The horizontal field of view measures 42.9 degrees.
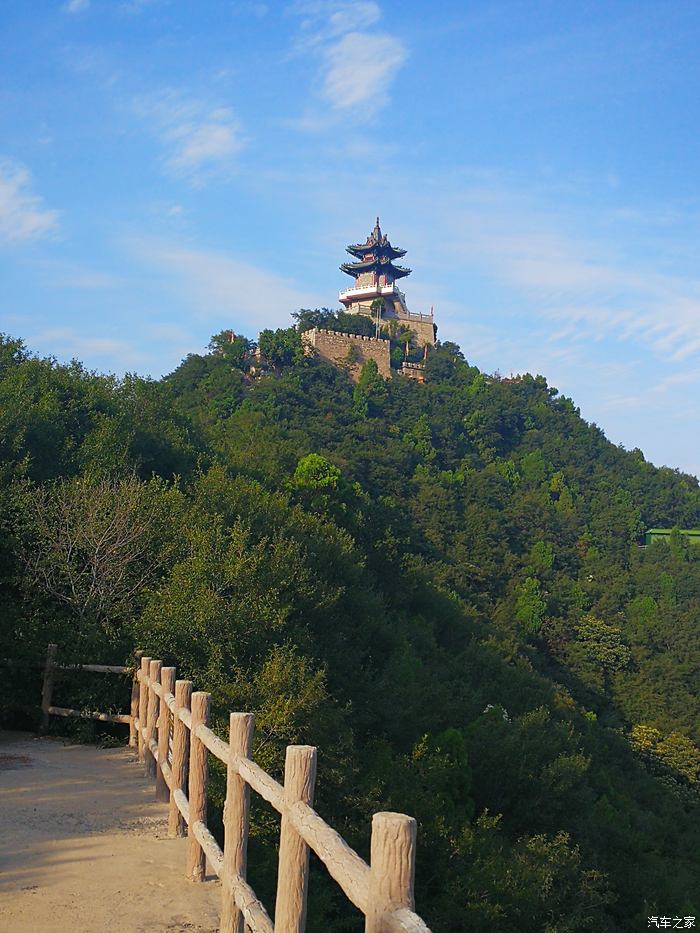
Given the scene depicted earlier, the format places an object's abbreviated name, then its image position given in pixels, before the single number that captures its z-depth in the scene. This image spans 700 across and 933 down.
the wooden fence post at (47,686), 10.41
